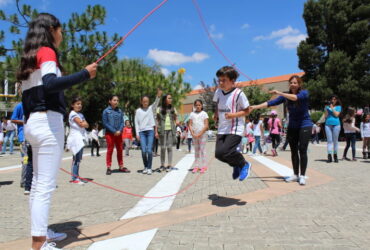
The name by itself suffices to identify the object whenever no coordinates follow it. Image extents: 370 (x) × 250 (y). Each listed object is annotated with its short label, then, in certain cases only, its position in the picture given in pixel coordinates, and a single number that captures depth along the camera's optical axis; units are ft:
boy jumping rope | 14.19
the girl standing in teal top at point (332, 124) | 29.37
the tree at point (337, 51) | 86.28
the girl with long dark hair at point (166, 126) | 25.93
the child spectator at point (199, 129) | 24.62
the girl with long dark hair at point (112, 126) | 24.40
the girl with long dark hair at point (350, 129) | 32.09
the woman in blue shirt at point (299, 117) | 18.29
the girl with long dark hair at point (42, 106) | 8.10
